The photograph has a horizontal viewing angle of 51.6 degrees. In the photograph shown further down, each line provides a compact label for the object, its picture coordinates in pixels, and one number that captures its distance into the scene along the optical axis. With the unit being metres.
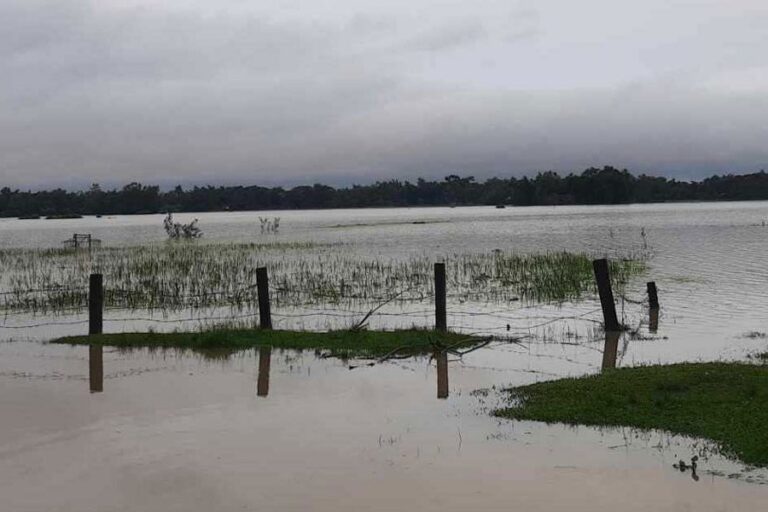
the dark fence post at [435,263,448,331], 15.77
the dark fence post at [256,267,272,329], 16.38
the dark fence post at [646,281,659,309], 19.56
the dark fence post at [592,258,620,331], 16.03
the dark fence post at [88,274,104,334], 15.96
